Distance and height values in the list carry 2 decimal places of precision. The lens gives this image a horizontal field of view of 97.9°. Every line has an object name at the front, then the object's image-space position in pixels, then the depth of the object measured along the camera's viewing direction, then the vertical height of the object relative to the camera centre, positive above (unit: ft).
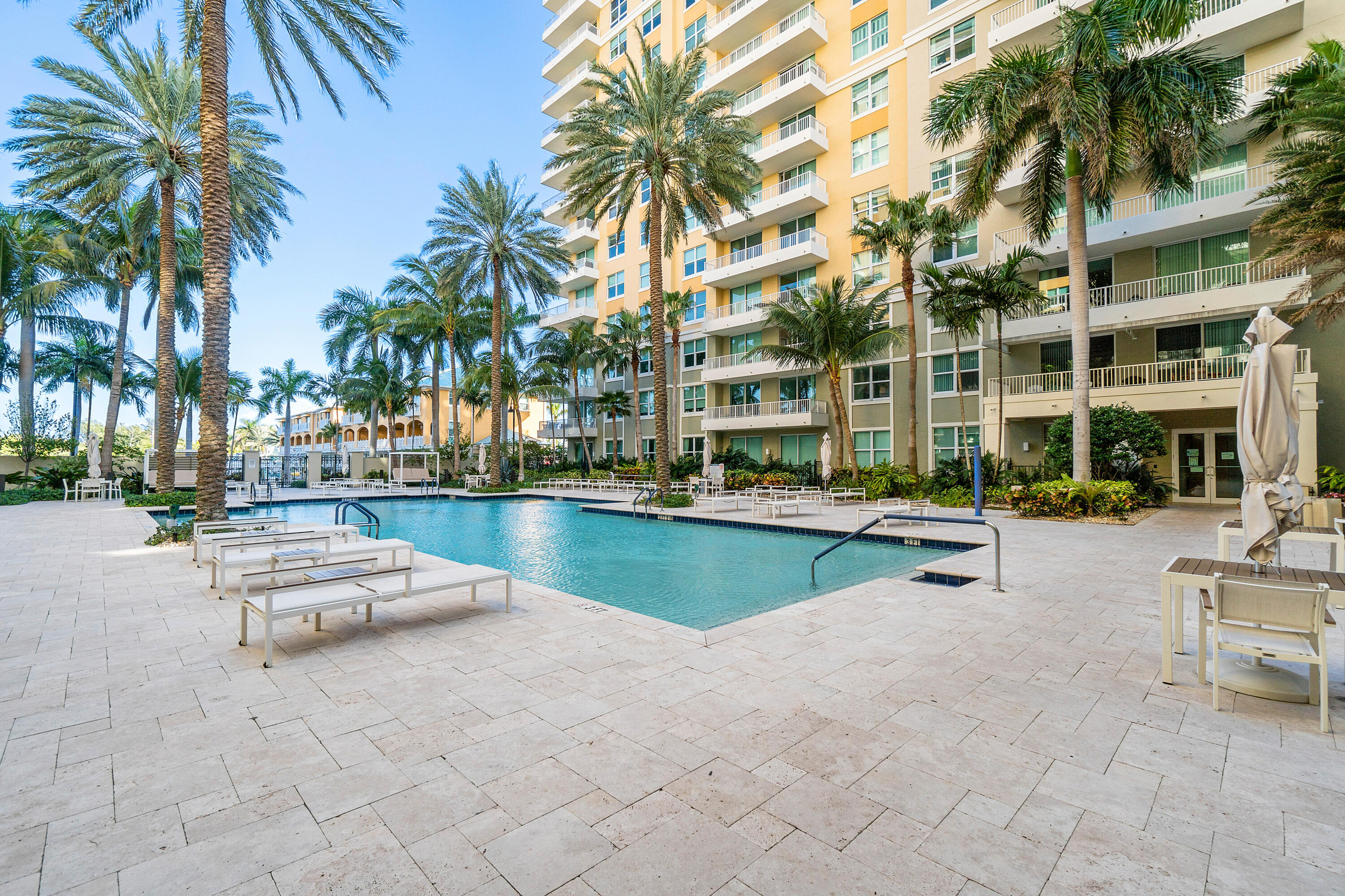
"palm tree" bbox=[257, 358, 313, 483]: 167.84 +21.01
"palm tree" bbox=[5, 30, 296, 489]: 54.70 +31.40
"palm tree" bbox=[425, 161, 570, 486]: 88.43 +33.04
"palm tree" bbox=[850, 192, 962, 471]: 64.34 +23.76
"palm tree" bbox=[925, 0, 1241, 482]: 43.86 +26.30
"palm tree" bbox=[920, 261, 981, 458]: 60.64 +14.97
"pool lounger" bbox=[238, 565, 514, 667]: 15.48 -4.07
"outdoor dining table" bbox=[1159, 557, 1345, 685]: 12.82 -3.18
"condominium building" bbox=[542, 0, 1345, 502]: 55.72 +25.01
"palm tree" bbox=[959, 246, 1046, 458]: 58.34 +15.51
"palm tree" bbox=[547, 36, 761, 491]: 61.11 +32.14
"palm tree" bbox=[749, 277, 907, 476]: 70.95 +14.24
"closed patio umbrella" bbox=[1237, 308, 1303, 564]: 14.87 -0.17
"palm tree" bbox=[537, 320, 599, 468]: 111.86 +19.90
